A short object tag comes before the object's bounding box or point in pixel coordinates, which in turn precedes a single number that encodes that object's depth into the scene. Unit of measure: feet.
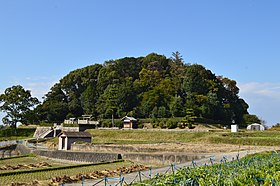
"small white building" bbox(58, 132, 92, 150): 93.66
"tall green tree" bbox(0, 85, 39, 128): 151.74
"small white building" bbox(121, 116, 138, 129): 152.15
